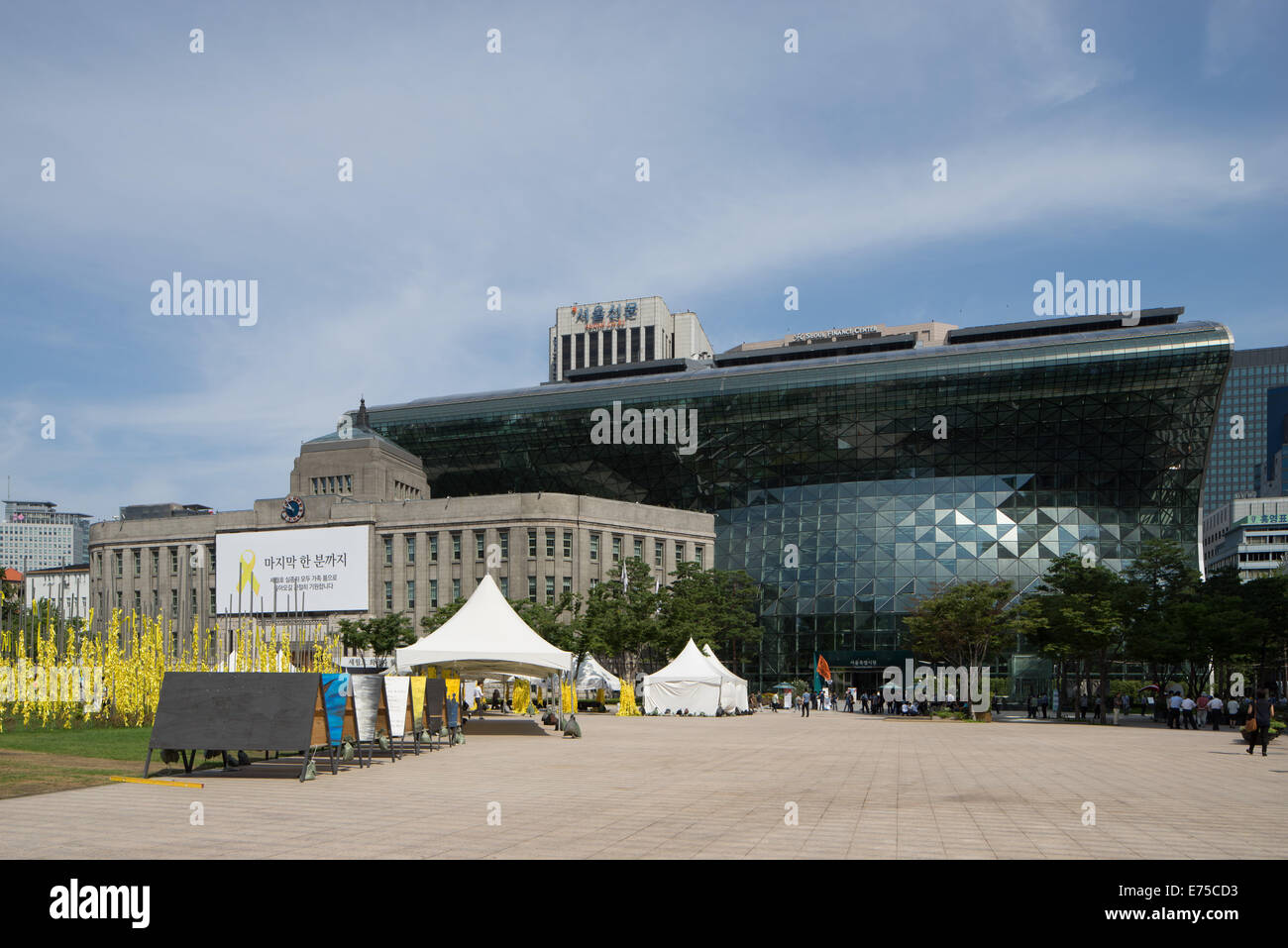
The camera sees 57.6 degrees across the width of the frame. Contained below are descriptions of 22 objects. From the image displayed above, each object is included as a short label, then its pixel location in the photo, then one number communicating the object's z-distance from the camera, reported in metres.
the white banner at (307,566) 91.19
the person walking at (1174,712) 45.00
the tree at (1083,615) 48.44
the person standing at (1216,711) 43.97
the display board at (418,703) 25.40
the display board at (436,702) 26.75
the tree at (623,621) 66.00
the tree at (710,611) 70.31
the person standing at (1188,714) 44.69
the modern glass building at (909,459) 84.75
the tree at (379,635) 68.94
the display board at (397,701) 23.69
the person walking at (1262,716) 28.08
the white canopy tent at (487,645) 34.31
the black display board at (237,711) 17.62
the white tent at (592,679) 61.73
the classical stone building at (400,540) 87.25
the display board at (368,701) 21.37
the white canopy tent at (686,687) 55.25
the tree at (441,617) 73.44
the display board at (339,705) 19.22
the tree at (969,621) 54.47
